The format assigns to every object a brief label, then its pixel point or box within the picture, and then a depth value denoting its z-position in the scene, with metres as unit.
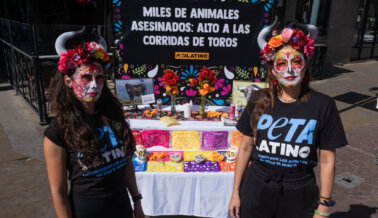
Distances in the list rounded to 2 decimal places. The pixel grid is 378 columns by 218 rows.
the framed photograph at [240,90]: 3.92
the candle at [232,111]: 3.88
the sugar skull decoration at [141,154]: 3.53
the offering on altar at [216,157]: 3.62
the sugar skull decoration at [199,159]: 3.51
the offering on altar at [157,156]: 3.60
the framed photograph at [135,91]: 3.86
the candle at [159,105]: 4.07
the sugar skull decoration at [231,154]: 3.56
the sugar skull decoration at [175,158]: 3.54
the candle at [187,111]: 3.92
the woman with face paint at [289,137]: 1.97
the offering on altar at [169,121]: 3.69
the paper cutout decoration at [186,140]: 3.74
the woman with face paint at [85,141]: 1.78
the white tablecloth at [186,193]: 3.33
